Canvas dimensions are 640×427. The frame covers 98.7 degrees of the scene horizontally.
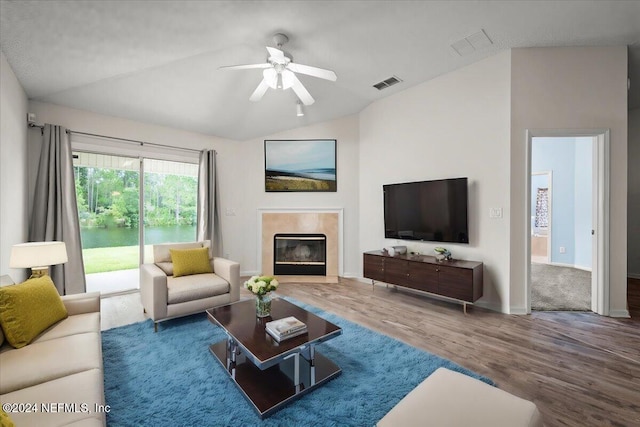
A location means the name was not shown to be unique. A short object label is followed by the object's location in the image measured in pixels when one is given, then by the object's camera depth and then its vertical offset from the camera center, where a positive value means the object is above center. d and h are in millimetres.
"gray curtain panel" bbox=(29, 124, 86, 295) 3426 +44
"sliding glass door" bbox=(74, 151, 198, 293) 3975 +2
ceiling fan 2592 +1375
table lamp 2393 -400
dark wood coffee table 1762 -1178
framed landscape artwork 5172 +866
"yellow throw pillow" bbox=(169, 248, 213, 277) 3400 -640
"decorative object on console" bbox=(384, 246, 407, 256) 4082 -593
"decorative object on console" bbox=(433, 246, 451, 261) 3622 -583
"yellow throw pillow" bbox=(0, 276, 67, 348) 1727 -669
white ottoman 1111 -850
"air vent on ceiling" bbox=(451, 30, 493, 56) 2898 +1836
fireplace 5137 -829
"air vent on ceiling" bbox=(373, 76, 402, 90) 3865 +1851
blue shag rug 1670 -1241
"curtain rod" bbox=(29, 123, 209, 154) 3494 +1087
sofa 1188 -868
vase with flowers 2236 -649
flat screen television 3568 -10
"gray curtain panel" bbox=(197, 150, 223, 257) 4887 +143
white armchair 2840 -854
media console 3219 -835
